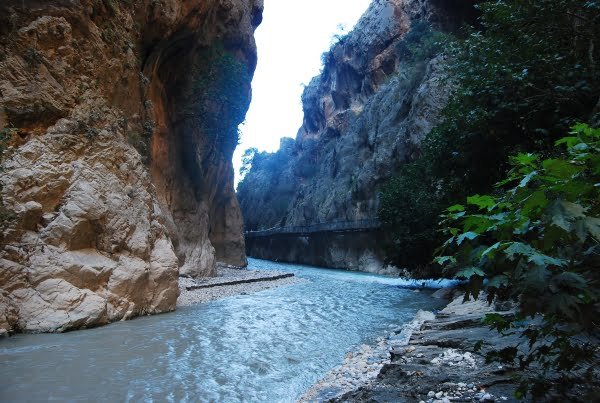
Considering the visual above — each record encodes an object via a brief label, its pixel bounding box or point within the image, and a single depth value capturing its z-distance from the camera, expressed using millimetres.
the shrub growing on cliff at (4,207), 6652
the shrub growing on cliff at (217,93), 19922
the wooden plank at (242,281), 14751
